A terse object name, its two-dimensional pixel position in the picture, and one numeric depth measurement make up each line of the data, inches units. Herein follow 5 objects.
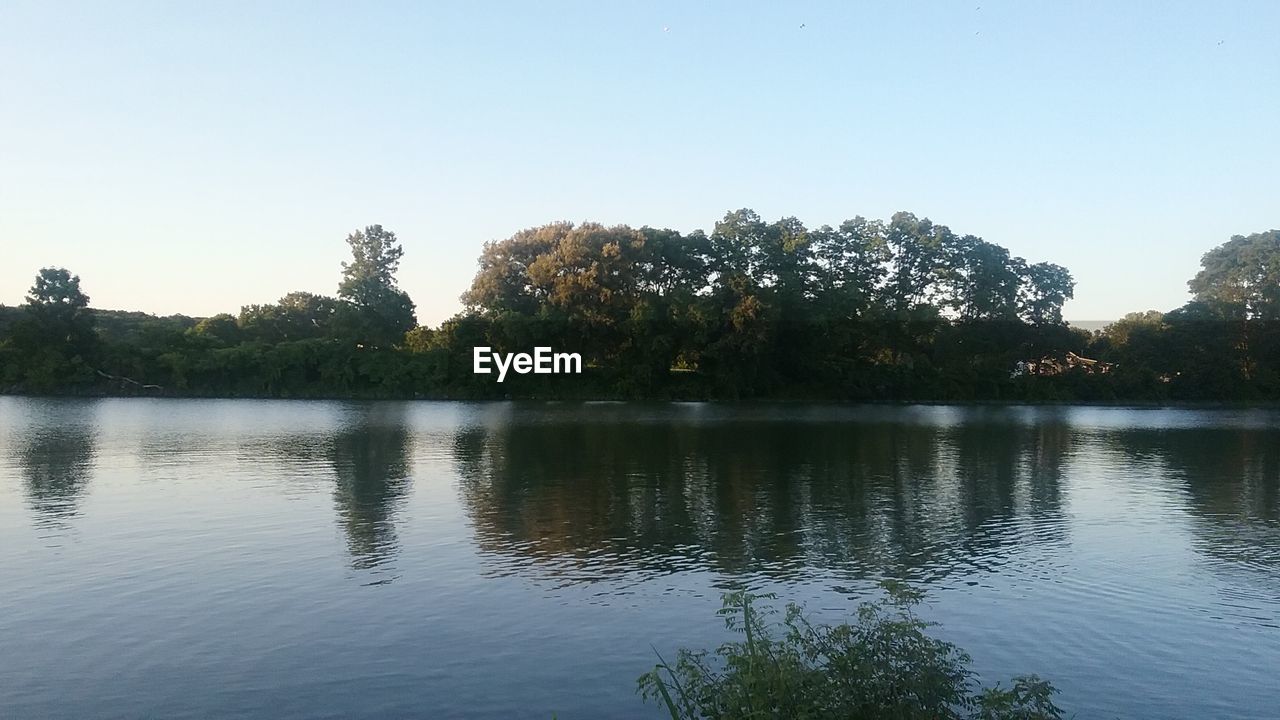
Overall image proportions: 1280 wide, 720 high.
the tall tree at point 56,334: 3555.6
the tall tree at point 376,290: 4222.4
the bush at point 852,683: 382.3
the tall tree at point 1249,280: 4116.6
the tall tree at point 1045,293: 3981.3
